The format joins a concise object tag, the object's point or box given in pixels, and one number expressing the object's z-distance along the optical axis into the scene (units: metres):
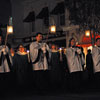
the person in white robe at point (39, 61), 10.06
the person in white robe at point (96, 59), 11.10
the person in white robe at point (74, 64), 10.71
